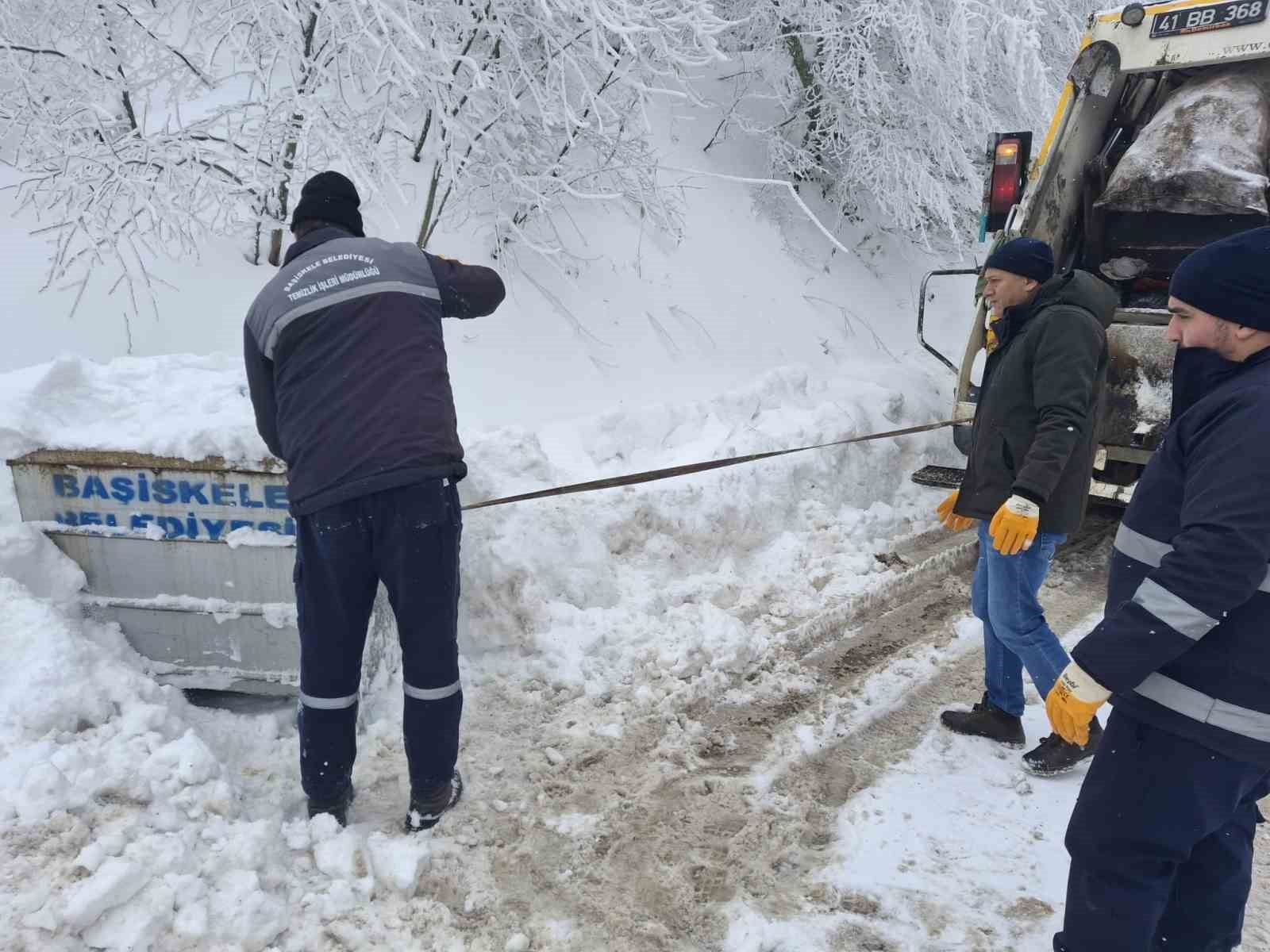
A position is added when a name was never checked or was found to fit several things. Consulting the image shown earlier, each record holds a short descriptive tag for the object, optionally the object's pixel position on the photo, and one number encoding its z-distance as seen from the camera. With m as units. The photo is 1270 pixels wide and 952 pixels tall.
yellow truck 4.81
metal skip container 2.96
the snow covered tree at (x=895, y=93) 7.41
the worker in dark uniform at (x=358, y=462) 2.51
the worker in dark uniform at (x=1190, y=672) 1.65
